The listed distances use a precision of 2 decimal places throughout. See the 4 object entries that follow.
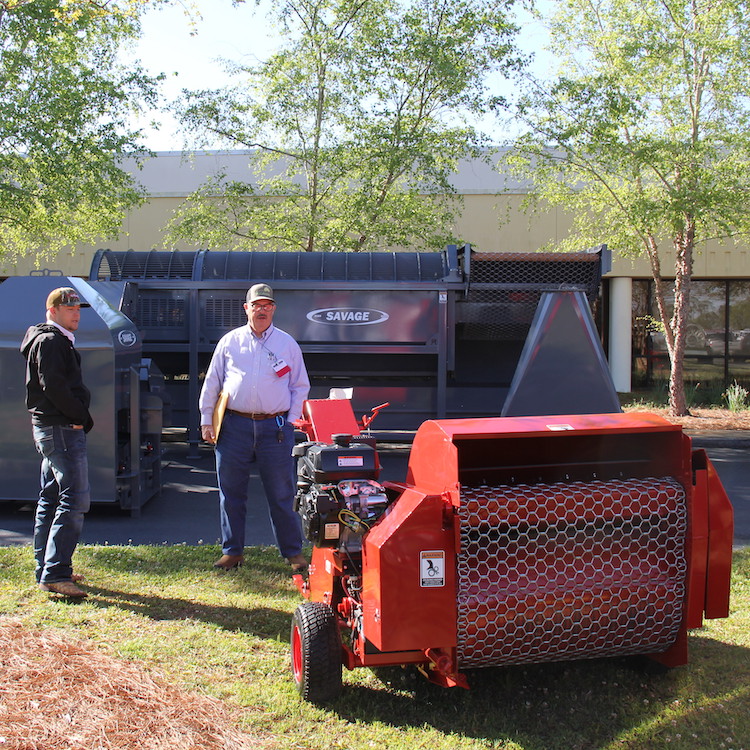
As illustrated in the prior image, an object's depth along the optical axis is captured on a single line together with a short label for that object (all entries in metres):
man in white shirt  5.03
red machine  3.00
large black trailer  9.45
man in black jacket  4.55
